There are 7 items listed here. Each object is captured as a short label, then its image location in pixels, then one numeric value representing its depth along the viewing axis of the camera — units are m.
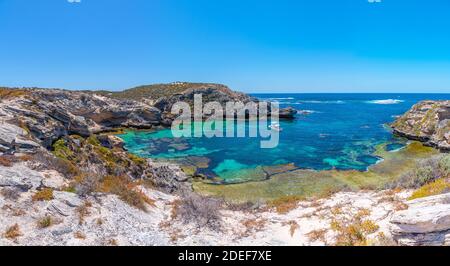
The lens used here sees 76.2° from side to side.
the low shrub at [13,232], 7.49
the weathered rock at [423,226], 7.43
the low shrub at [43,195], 9.36
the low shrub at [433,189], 9.66
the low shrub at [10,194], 9.05
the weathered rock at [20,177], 9.84
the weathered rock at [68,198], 9.63
